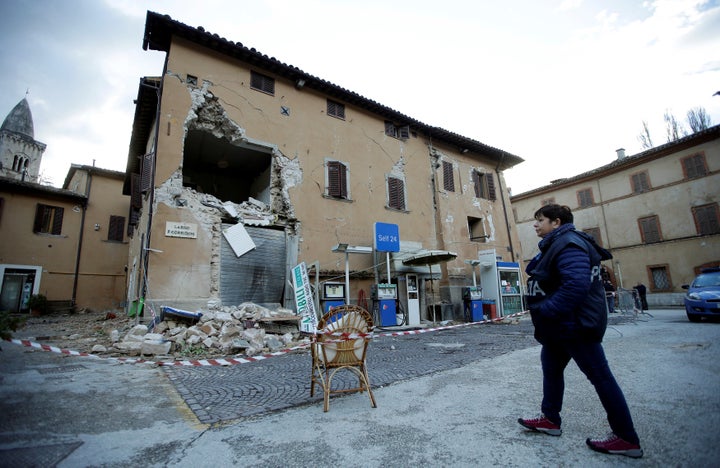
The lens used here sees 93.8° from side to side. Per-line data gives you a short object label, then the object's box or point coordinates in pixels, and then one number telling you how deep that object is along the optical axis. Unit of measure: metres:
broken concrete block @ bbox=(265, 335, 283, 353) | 7.35
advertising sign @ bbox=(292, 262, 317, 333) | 9.18
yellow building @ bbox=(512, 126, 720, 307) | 19.91
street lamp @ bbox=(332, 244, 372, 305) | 10.80
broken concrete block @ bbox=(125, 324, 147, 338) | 7.47
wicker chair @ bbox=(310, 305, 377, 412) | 3.46
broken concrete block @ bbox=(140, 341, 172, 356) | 6.47
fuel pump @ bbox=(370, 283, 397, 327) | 11.20
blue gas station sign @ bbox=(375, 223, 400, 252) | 11.81
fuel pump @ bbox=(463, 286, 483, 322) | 13.61
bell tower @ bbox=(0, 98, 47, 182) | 31.92
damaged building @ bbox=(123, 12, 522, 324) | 9.63
